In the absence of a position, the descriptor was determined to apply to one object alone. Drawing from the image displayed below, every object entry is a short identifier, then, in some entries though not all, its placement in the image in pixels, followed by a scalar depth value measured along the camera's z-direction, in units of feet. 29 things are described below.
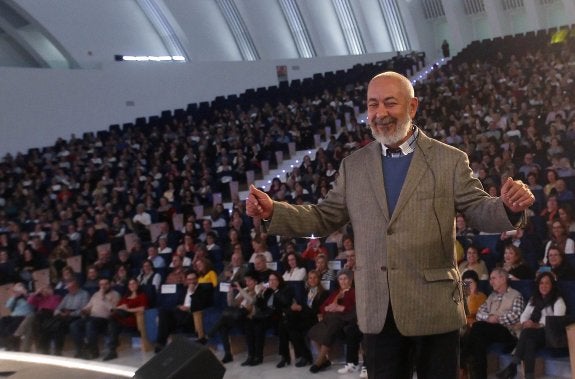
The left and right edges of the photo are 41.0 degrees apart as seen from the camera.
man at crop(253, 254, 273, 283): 25.39
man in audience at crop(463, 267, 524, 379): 18.90
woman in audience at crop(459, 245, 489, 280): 22.08
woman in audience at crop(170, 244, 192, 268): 29.68
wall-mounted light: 73.20
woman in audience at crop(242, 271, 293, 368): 23.57
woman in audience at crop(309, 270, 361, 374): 21.47
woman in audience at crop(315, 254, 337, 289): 24.20
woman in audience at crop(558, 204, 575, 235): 23.85
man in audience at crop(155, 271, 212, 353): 26.03
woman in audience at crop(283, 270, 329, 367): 22.85
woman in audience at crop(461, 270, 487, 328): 20.49
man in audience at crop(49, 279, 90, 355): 27.99
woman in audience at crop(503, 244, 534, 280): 21.48
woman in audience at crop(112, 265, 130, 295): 29.25
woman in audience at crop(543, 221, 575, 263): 22.52
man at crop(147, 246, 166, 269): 31.43
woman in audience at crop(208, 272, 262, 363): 24.22
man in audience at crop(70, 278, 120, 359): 27.20
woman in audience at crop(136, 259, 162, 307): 28.35
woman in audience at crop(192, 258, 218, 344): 25.69
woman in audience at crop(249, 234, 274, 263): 28.27
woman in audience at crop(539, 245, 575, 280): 20.45
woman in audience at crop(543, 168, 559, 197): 27.94
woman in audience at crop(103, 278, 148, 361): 27.04
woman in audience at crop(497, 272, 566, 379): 18.54
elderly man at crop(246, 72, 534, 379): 7.40
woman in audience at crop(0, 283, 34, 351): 28.37
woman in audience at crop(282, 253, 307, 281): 25.18
